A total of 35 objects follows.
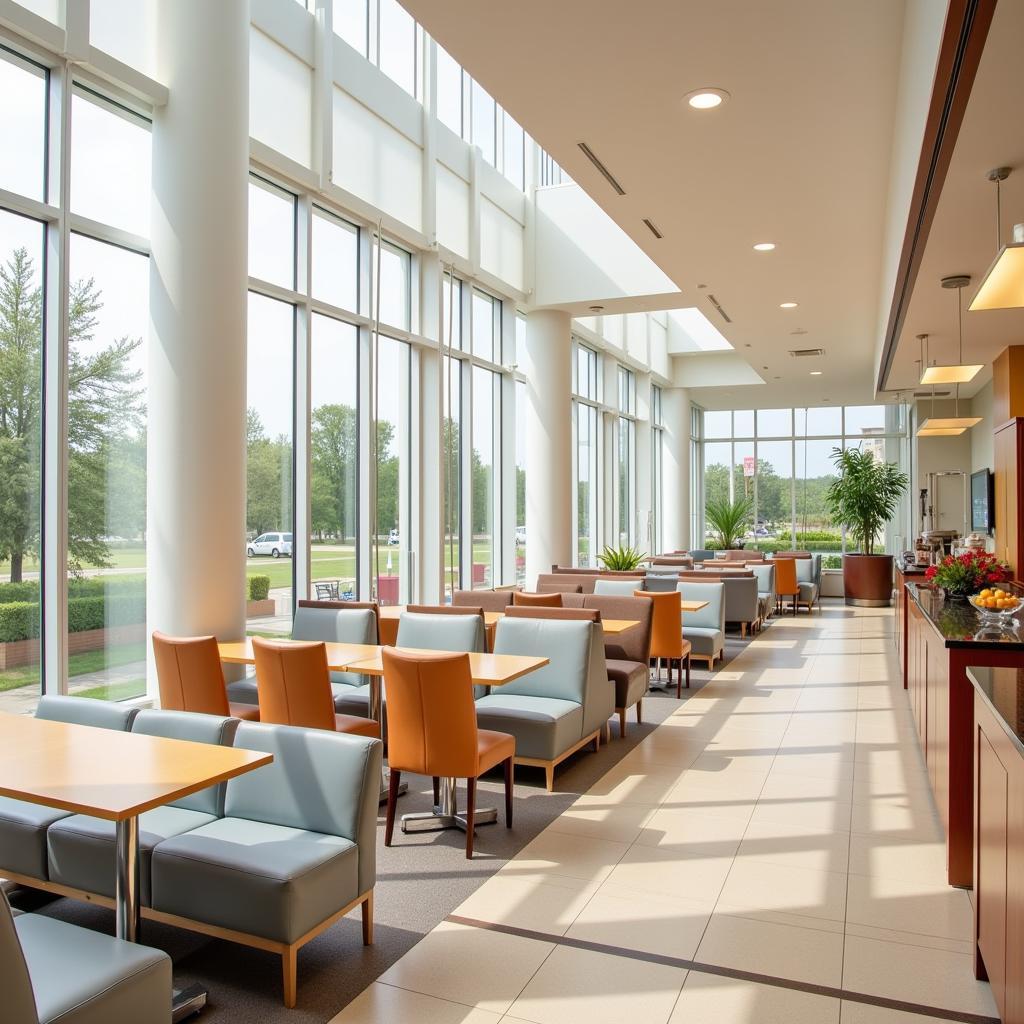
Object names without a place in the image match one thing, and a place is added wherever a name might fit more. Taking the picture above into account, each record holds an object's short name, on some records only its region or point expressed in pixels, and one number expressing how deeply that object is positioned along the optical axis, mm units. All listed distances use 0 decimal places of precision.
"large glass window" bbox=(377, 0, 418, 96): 8266
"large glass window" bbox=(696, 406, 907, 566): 19125
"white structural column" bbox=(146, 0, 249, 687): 5547
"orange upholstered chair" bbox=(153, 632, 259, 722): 4738
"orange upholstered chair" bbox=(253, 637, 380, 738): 4426
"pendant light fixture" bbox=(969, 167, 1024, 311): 3449
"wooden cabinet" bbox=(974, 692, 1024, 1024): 2277
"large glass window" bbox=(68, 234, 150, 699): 5332
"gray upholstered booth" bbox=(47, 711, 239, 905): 3193
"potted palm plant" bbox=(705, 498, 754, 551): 18033
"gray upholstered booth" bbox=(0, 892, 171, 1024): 2182
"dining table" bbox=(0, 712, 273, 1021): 2504
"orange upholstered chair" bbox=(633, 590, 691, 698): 7926
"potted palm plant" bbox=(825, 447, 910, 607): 15891
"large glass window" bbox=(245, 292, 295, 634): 6887
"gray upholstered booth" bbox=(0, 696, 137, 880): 3361
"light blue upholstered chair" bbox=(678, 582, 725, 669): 9148
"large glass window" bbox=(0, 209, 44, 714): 4875
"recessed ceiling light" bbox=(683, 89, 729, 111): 5059
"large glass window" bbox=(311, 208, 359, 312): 7617
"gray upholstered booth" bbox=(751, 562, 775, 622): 13156
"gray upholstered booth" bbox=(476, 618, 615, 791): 5258
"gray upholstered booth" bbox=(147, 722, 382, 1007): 2898
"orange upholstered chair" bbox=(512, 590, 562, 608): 6941
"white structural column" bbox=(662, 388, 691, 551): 17469
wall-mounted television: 9969
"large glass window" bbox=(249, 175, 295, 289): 6875
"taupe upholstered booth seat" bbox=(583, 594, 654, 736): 6520
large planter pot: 15867
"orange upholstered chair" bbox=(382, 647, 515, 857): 4207
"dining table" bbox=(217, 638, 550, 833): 4535
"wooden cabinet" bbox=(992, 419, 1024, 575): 8703
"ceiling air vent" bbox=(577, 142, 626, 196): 5891
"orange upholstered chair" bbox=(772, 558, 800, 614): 14781
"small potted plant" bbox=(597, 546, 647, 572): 11539
